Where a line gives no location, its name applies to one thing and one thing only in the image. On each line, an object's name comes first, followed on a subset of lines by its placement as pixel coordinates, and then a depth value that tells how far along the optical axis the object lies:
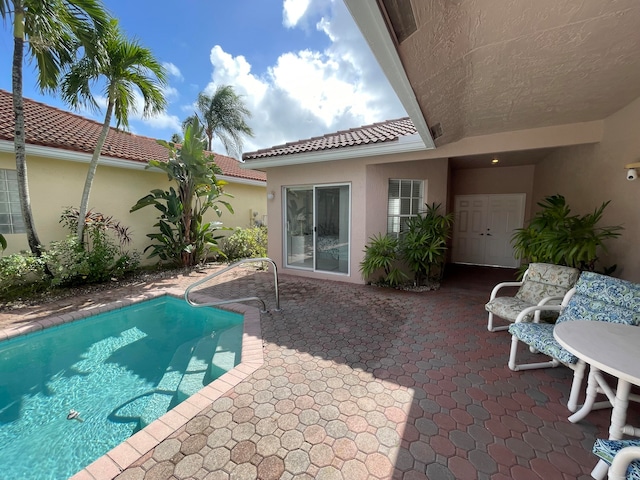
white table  1.96
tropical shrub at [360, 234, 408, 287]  6.59
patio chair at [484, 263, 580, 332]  3.98
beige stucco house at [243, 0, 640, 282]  2.24
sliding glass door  7.52
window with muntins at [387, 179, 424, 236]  7.34
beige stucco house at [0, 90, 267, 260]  6.52
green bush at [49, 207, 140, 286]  6.20
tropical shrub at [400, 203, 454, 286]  6.54
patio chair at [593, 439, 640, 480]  1.51
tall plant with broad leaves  7.95
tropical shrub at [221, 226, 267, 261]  10.70
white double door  9.33
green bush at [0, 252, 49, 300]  5.55
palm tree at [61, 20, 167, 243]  6.03
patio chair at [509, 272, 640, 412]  2.68
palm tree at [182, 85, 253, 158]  20.34
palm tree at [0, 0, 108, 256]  5.13
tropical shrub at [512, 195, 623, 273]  4.21
